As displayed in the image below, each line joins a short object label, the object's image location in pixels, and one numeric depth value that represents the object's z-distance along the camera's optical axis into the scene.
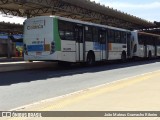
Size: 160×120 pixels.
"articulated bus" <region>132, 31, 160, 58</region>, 37.22
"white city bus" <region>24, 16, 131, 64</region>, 22.23
